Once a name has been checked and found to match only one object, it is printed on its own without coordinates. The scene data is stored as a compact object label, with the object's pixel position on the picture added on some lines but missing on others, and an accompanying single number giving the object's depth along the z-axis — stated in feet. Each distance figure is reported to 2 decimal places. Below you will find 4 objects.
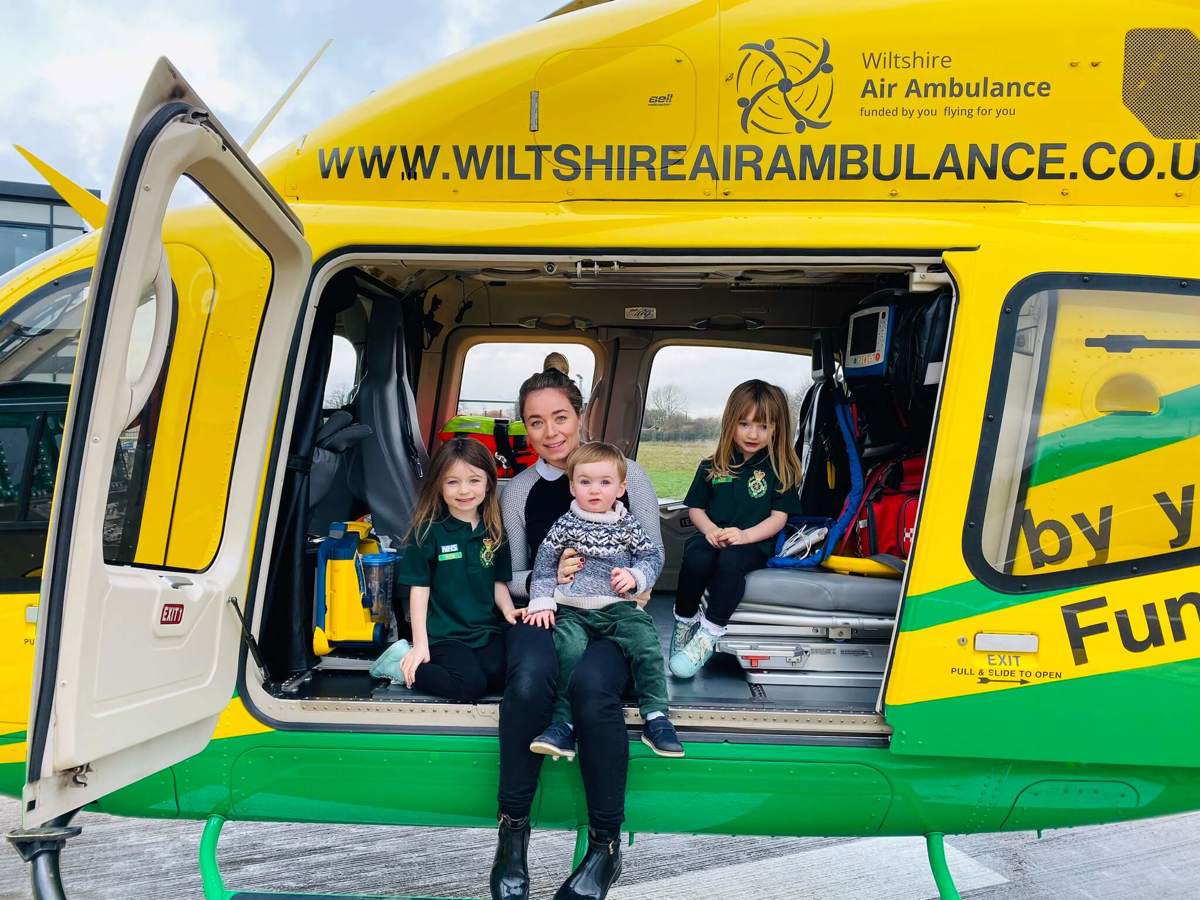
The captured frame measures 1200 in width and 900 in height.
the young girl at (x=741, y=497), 9.59
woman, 7.17
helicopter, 7.14
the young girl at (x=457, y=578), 8.20
